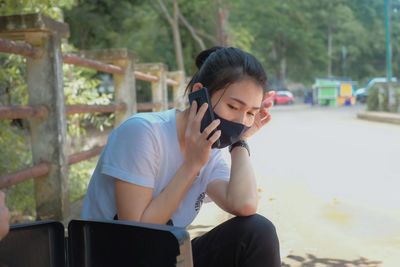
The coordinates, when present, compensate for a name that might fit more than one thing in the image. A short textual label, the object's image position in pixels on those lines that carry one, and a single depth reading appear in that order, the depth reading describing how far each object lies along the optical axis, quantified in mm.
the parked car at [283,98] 38219
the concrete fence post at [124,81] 5707
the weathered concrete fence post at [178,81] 10934
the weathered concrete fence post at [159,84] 8367
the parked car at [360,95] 36625
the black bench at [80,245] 1334
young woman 1846
